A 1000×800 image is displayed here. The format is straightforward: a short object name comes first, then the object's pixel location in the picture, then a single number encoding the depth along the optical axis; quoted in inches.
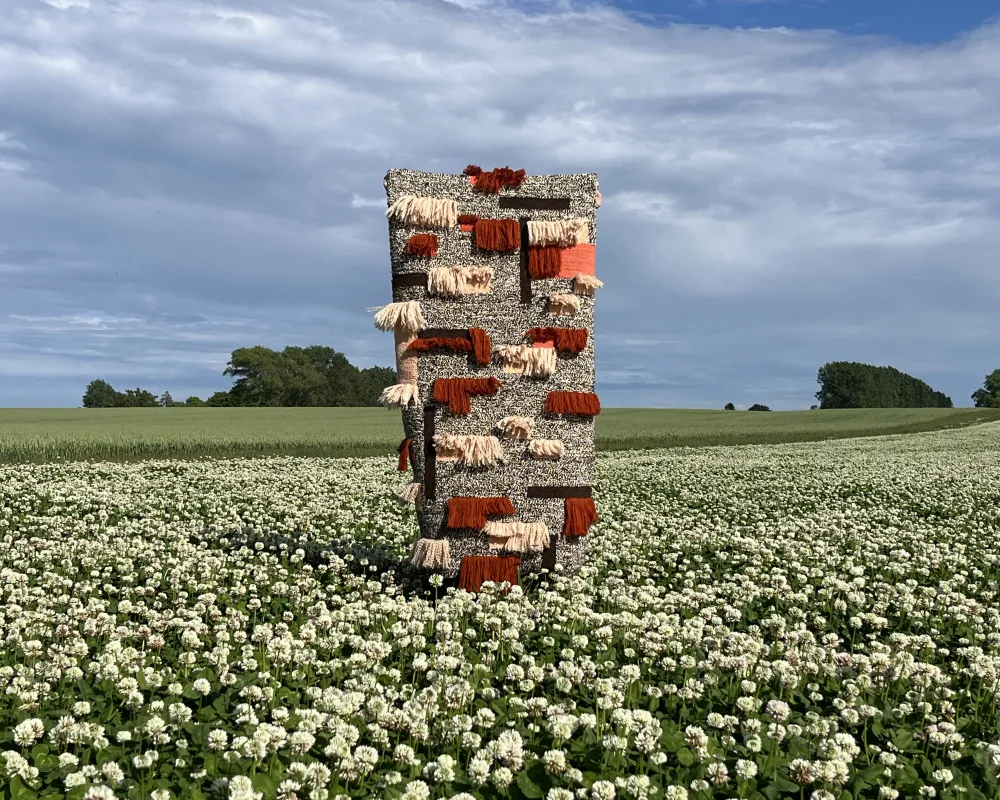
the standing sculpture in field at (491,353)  358.6
